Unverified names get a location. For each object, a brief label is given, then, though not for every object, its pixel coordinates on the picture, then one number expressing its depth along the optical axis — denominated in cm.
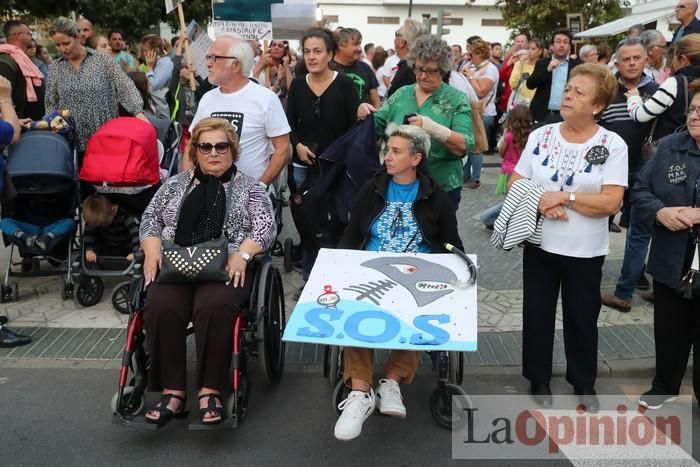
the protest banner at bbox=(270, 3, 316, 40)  707
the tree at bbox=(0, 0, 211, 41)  1756
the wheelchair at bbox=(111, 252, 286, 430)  314
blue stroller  474
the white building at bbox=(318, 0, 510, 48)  4856
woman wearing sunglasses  328
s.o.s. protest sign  293
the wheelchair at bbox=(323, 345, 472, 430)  338
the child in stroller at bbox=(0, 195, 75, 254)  486
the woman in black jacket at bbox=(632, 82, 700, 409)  334
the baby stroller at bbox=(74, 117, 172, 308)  475
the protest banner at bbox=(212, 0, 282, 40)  719
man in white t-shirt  424
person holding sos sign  360
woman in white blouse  329
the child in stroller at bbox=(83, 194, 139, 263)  502
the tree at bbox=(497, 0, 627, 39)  2358
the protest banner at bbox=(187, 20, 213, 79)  688
